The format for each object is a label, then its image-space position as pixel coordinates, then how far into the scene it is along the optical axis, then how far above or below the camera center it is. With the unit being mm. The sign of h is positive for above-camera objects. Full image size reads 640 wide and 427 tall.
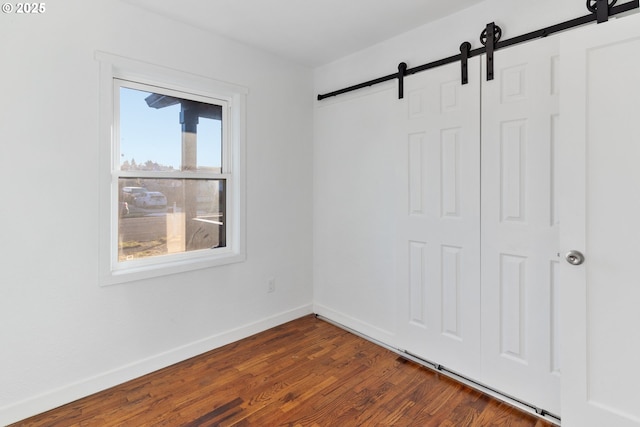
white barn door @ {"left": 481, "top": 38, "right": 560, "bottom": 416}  1845 -80
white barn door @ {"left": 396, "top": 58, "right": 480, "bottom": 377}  2166 -47
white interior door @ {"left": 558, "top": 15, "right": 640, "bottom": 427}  1493 -42
